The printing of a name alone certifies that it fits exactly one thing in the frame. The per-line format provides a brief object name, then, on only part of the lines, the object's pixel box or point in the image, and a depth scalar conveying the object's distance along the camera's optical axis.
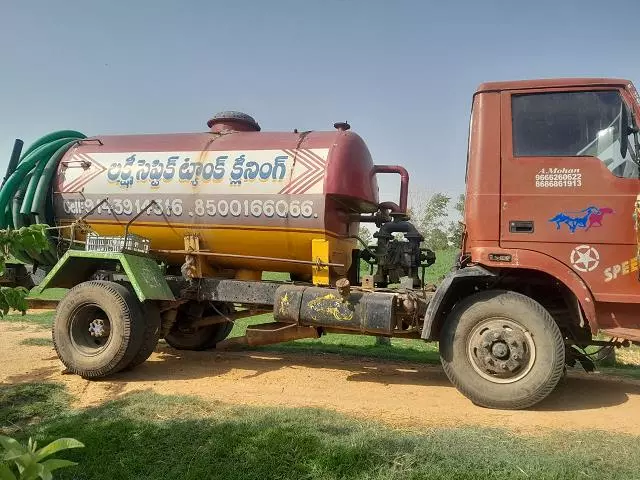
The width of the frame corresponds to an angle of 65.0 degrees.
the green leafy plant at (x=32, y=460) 1.50
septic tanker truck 4.61
